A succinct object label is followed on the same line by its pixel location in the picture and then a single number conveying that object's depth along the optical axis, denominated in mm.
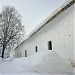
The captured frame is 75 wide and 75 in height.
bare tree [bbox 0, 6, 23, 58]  12349
